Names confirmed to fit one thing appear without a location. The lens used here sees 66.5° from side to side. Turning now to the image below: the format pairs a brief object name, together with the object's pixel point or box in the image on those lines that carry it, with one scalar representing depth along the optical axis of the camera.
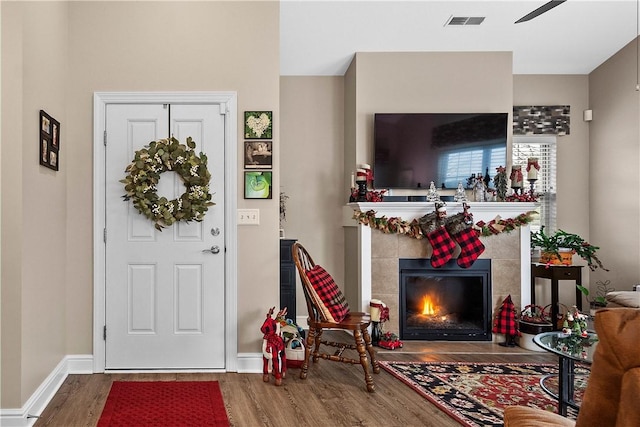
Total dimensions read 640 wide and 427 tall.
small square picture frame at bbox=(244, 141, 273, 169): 3.59
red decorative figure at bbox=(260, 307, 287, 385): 3.30
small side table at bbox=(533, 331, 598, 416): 2.44
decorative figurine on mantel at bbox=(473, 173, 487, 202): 4.63
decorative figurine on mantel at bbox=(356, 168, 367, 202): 4.58
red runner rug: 2.68
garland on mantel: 4.50
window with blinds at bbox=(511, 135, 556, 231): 5.57
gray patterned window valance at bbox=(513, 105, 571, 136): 5.49
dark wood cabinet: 4.24
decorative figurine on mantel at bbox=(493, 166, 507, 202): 4.61
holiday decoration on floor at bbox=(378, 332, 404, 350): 4.25
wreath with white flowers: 3.40
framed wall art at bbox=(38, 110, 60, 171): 2.88
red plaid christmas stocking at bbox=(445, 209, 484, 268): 4.39
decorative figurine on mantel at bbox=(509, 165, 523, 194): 4.53
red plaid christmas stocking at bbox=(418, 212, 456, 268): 4.41
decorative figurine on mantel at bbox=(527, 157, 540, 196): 4.50
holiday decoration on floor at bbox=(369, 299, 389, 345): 4.36
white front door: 3.53
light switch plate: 3.57
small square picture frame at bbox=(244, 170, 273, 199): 3.58
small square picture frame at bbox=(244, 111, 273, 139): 3.58
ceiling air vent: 4.22
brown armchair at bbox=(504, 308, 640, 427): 1.05
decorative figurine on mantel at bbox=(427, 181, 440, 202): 4.54
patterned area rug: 2.80
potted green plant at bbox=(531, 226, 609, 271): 4.82
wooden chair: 3.23
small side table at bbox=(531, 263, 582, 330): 4.70
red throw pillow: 3.39
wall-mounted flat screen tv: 4.84
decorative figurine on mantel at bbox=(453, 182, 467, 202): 4.56
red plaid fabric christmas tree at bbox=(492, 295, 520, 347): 4.40
